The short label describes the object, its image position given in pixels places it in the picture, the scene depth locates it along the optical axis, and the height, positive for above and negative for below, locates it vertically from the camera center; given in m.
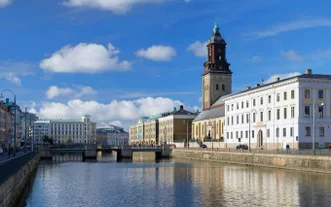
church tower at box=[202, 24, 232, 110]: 155.38 +19.66
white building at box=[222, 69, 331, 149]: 81.38 +3.53
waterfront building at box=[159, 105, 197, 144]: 174.62 +2.43
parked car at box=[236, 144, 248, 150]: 96.31 -3.06
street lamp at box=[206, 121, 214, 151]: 139.77 +1.94
